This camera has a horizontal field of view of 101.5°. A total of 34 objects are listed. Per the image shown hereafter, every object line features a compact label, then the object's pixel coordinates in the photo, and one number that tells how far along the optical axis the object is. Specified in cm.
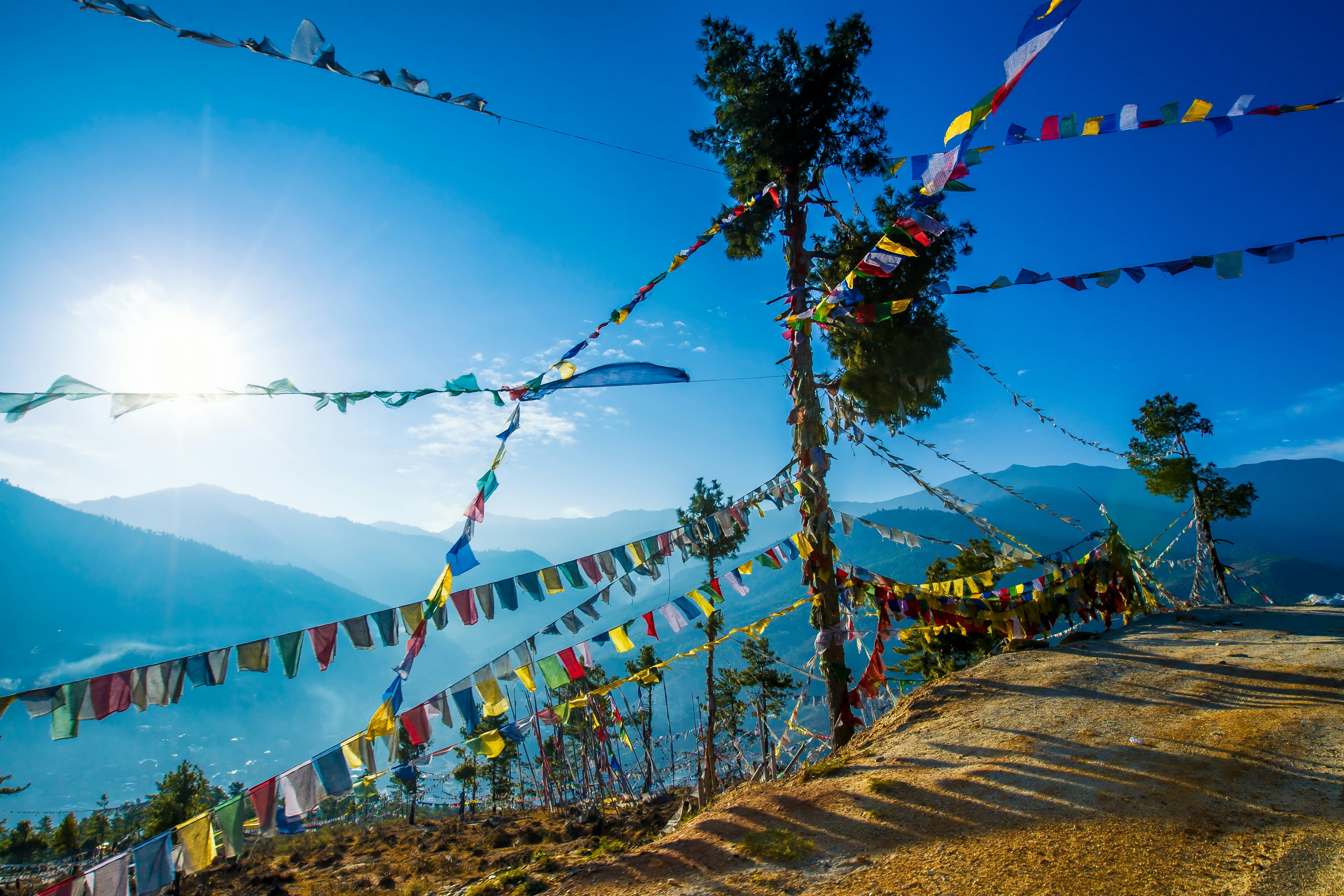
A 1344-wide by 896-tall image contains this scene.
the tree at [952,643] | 2002
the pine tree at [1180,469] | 2234
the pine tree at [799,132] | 994
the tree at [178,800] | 2875
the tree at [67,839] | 3052
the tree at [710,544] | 1630
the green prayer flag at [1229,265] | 682
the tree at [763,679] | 2438
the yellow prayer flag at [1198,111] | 636
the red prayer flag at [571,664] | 849
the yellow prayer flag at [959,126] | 553
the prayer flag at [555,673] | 830
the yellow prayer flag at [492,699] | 751
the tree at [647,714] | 2570
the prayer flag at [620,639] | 930
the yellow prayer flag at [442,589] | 680
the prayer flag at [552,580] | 863
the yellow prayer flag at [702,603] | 942
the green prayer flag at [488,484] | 743
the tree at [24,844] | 3191
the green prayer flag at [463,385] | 709
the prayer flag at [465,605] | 795
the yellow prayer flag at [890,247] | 725
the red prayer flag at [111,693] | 580
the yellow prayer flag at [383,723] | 643
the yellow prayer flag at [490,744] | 739
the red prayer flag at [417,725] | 703
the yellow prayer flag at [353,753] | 655
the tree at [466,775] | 3450
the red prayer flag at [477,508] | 737
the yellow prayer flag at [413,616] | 709
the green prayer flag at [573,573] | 899
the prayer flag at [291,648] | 679
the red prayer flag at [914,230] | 703
